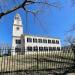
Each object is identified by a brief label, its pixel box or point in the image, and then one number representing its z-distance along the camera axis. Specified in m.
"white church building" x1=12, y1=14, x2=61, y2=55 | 23.10
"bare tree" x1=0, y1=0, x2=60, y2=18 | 5.89
